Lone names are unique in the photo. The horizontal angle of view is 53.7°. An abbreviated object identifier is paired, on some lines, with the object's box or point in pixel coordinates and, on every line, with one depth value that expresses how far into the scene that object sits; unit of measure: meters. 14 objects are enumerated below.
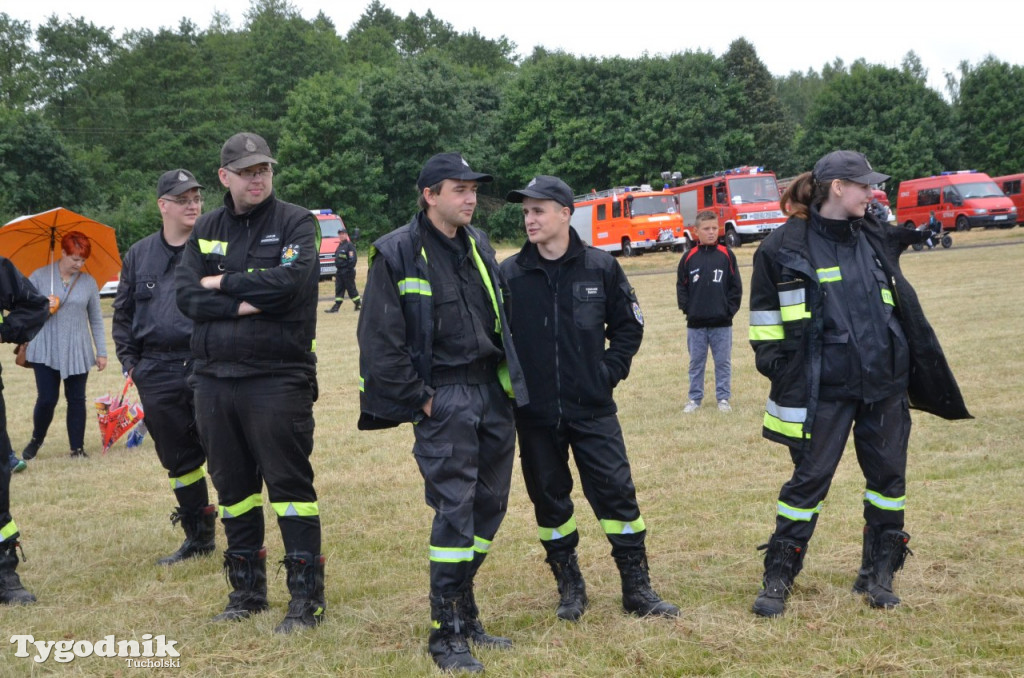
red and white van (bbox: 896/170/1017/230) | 37.12
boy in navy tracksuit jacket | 10.20
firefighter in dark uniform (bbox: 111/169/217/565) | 6.21
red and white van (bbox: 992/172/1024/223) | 41.00
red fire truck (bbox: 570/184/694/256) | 37.91
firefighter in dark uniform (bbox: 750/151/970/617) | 4.82
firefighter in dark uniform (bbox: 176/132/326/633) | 4.93
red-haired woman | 9.50
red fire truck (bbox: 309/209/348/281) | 31.66
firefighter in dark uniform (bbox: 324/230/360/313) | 23.10
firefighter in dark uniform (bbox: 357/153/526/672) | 4.40
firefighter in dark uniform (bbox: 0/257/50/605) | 5.61
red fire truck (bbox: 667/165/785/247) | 36.72
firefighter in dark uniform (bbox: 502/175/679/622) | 4.88
